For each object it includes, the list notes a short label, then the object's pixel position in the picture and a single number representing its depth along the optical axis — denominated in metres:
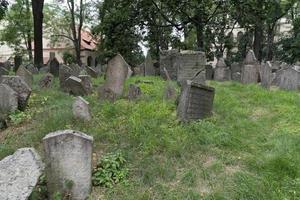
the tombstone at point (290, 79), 6.02
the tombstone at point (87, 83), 5.19
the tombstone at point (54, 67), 8.63
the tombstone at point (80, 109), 3.87
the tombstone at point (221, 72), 8.18
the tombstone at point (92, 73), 7.75
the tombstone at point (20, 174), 2.34
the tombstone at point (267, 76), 6.36
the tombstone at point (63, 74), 5.46
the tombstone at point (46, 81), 5.80
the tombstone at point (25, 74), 5.78
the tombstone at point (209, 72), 8.62
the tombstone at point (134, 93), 4.63
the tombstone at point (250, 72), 7.09
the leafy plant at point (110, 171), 2.81
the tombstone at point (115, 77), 4.82
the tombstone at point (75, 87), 5.16
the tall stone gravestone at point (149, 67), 8.54
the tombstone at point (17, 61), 10.14
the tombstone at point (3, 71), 6.87
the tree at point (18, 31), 18.94
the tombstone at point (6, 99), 4.16
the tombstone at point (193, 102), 3.77
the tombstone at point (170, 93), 4.67
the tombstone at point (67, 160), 2.60
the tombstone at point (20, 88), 4.38
